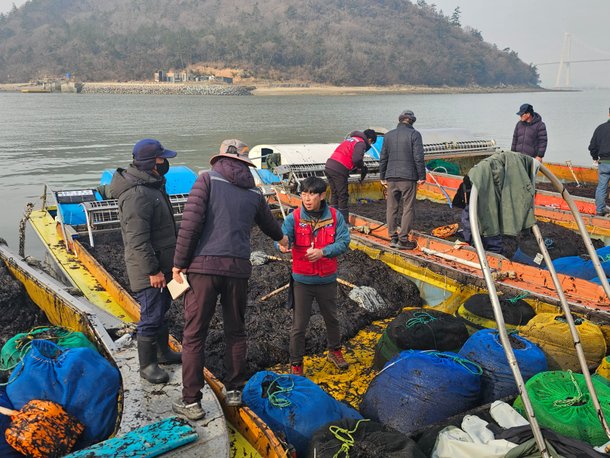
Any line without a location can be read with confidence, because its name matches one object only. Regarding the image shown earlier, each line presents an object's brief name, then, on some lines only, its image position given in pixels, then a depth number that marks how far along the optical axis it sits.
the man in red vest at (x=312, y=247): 4.14
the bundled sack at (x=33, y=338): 3.60
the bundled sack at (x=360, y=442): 2.77
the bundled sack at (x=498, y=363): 3.86
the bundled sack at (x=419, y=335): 4.38
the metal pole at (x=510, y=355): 2.46
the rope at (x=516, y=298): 5.09
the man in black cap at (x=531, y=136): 9.08
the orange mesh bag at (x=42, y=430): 2.95
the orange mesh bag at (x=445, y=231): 7.70
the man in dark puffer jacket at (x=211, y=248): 3.18
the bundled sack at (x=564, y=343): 4.34
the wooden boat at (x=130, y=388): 2.95
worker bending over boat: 7.54
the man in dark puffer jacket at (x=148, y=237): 3.37
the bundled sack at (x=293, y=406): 3.36
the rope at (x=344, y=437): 2.80
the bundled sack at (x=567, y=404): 3.18
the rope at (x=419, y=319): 4.46
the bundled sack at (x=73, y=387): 3.20
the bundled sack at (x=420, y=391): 3.57
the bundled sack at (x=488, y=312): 4.90
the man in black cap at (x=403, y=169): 6.67
